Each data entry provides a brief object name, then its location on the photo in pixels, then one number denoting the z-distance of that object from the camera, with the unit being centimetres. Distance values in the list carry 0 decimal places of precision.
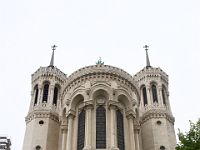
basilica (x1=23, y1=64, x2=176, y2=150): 3096
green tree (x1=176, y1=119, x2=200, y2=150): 1816
